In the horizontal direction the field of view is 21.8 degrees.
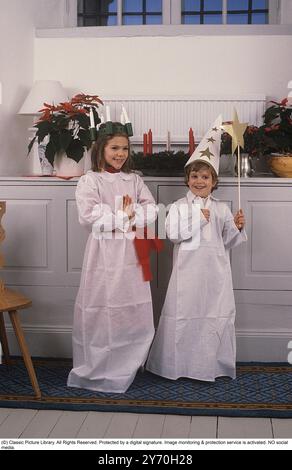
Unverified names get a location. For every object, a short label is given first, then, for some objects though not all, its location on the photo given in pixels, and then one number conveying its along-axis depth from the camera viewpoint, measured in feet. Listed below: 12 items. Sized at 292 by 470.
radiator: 13.80
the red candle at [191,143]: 11.95
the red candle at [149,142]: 12.37
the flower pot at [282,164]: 11.92
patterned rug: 9.50
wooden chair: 9.80
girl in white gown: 10.33
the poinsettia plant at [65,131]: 12.05
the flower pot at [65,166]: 12.21
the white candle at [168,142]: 12.34
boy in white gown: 10.68
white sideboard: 11.59
